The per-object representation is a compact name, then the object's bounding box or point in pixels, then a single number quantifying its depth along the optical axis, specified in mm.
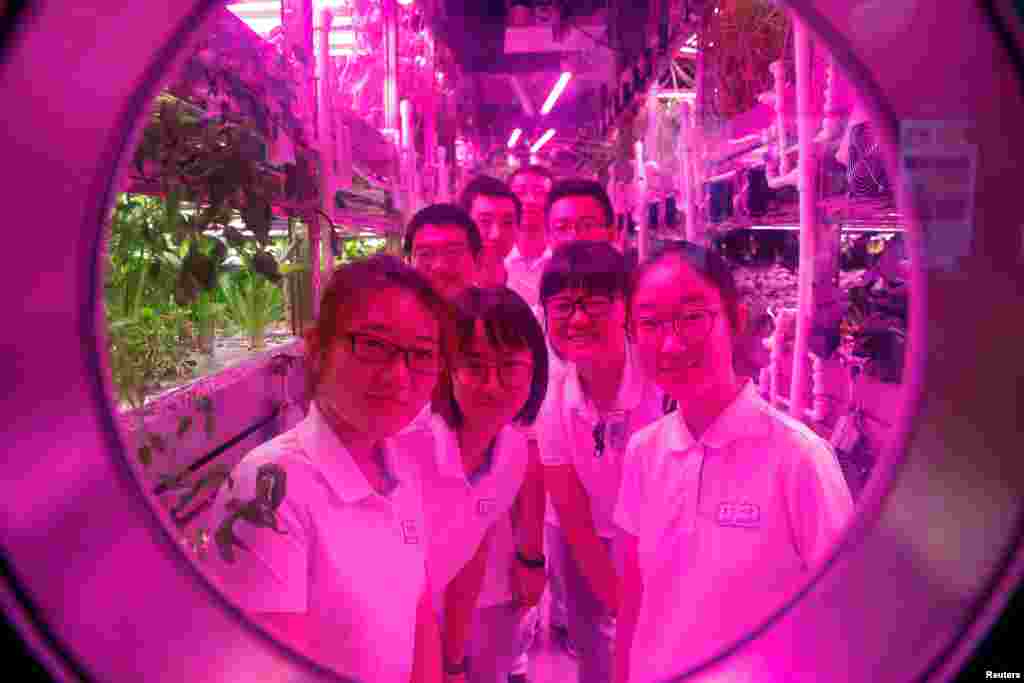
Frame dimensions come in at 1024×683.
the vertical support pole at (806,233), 1271
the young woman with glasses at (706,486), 876
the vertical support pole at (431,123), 1438
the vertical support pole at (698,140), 1907
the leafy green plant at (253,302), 1102
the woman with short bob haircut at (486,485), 959
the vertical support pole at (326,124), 1235
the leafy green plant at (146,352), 1093
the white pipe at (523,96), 1374
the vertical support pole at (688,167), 1825
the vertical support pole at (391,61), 1694
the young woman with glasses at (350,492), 825
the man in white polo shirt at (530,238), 1023
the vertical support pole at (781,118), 1400
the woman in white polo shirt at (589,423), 991
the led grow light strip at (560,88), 1435
